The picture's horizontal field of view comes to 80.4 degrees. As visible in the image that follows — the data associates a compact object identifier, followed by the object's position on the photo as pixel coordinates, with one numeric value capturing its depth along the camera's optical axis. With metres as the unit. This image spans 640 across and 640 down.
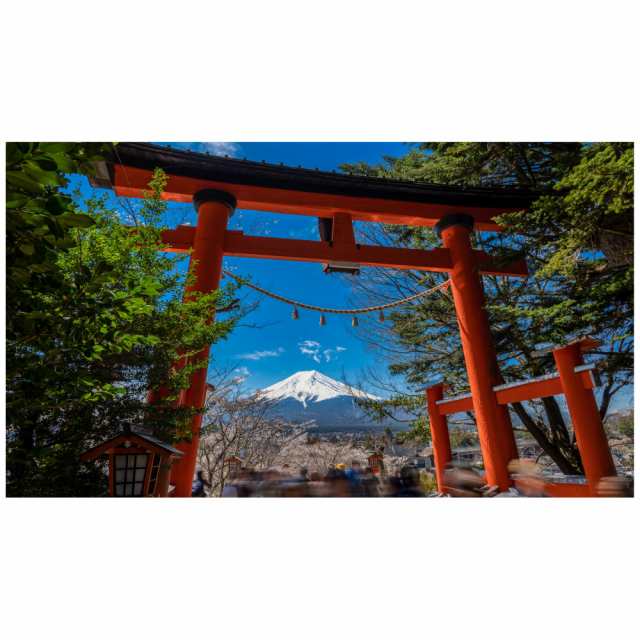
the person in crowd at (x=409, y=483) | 3.12
